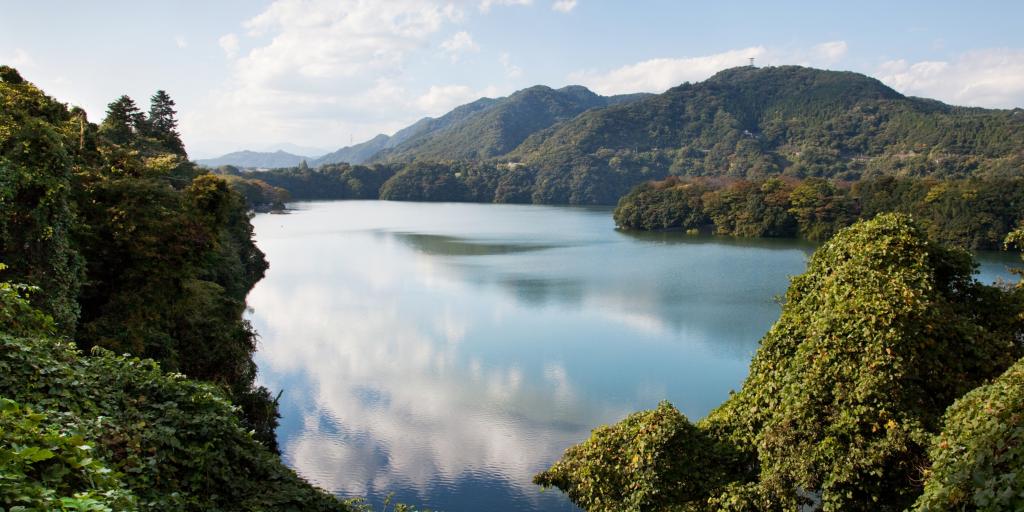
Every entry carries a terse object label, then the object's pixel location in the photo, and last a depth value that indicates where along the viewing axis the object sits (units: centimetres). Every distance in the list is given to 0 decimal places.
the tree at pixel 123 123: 2461
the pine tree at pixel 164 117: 3422
